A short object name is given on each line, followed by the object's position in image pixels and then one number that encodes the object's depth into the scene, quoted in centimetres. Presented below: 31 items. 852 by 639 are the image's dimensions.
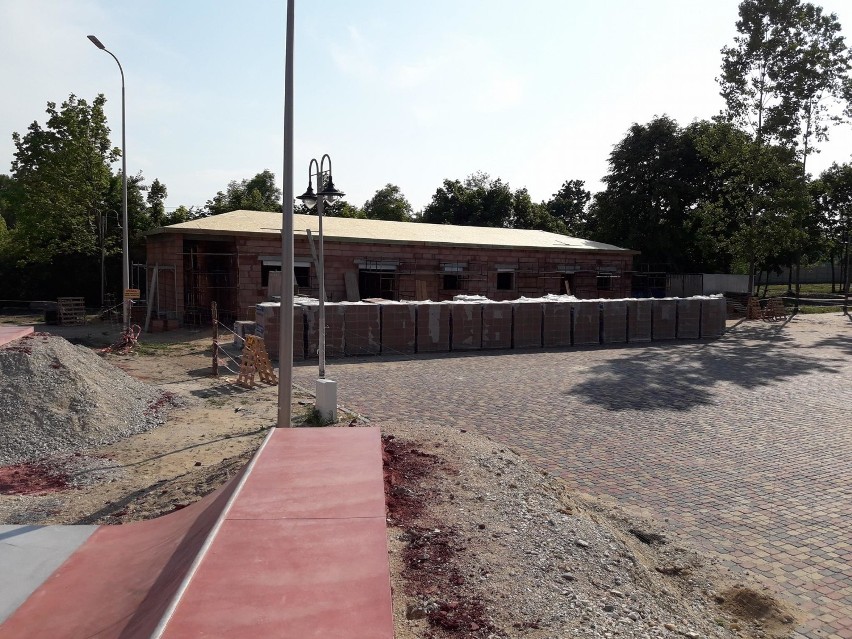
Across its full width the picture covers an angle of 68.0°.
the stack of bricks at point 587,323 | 2198
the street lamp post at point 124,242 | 2182
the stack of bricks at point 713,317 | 2506
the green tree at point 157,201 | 4112
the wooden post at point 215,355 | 1539
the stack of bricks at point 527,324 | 2106
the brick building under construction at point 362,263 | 2517
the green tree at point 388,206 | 6016
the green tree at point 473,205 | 5519
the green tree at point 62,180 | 3262
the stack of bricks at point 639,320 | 2306
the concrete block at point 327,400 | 991
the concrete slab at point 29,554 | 507
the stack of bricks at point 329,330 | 1798
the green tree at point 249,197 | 4788
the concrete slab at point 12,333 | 1261
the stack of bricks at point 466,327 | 2003
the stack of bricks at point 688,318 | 2455
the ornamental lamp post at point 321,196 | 1168
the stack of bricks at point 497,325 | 2056
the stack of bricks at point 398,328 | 1897
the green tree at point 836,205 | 4841
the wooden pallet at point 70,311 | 2746
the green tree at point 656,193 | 4271
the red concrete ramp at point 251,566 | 356
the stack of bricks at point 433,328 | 1948
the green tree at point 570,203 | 8331
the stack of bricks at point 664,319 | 2381
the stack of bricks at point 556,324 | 2152
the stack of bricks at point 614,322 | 2242
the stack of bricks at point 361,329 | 1842
